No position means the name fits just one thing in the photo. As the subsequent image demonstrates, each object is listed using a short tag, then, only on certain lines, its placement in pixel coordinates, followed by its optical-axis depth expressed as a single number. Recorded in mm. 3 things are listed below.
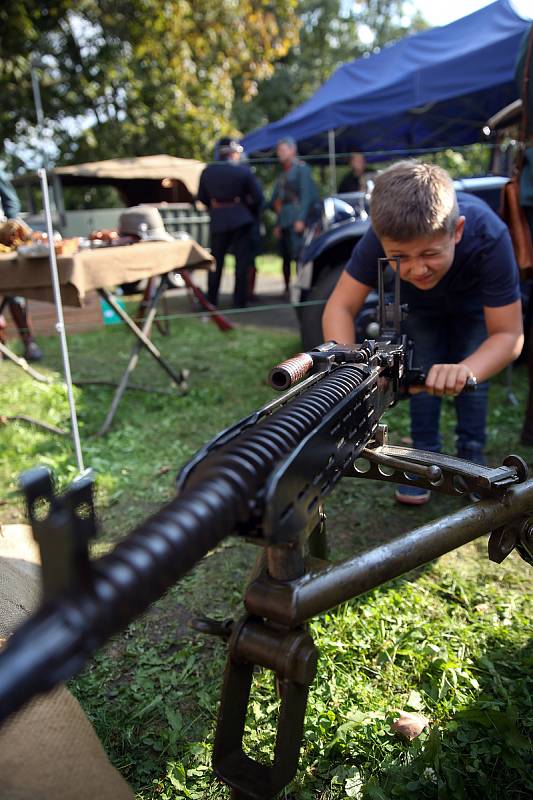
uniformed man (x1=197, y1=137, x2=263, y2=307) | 8109
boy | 2057
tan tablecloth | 3736
